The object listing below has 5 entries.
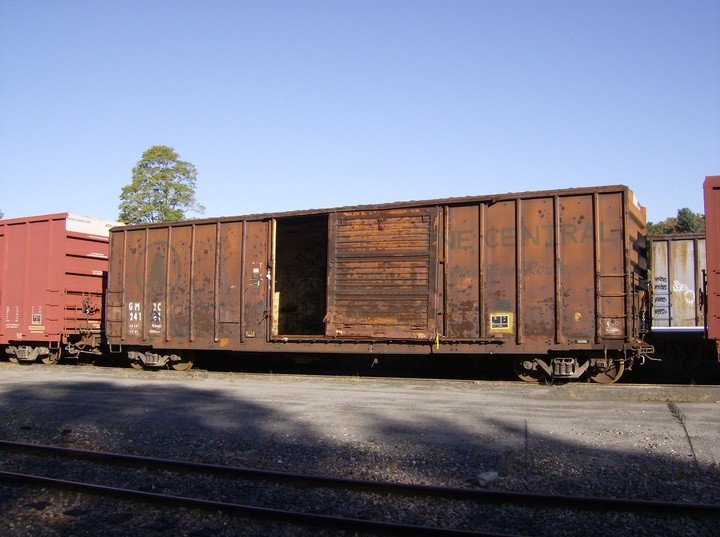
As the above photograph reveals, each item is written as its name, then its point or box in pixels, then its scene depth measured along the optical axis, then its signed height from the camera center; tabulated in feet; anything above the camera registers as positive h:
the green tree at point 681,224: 162.91 +26.28
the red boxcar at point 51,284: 55.62 +2.29
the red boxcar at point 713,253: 36.47 +3.84
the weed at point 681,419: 21.64 -4.56
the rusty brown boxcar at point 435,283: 37.63 +2.06
